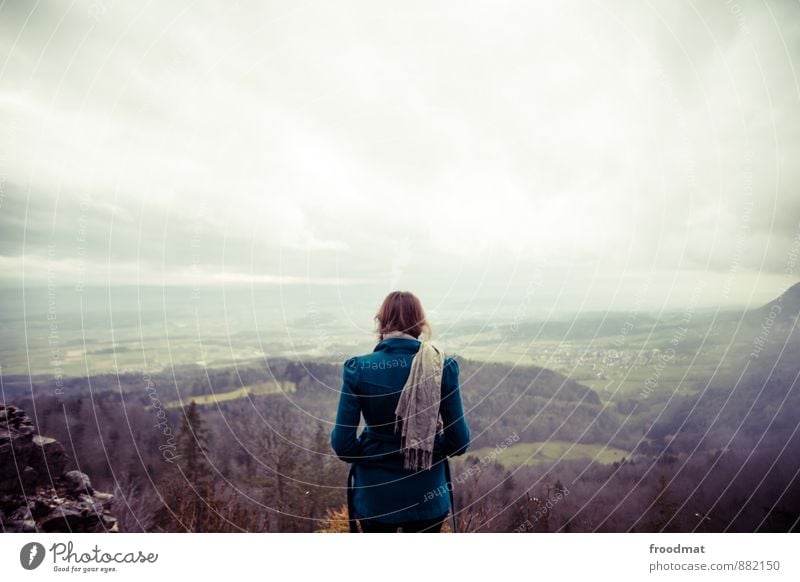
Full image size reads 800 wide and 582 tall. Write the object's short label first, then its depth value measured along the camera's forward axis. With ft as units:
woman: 11.12
